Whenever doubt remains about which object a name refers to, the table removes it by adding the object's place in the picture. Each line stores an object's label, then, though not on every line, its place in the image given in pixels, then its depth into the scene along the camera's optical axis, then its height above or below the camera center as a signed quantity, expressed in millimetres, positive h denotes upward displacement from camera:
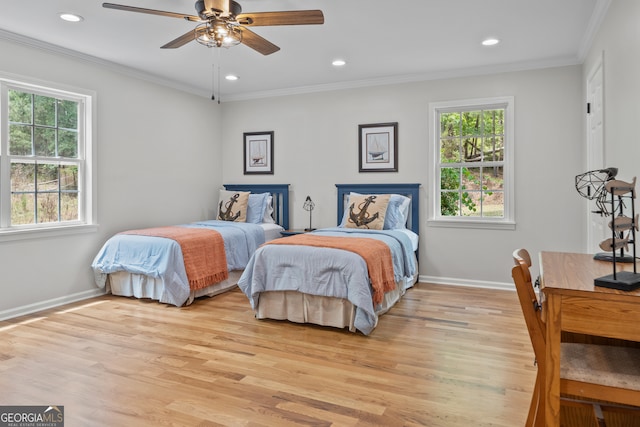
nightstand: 5398 -283
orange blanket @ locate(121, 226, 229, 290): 4184 -435
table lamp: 5699 +72
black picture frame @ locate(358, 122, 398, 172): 5285 +810
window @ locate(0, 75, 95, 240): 3820 +519
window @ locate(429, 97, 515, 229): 4812 +551
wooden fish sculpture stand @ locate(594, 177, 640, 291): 1434 -143
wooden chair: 1412 -577
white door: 3324 +611
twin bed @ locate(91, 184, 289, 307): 4105 -536
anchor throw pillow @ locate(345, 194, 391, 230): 4723 -13
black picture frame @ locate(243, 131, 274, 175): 6051 +855
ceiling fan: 2671 +1280
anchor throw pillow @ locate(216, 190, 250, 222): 5695 +64
